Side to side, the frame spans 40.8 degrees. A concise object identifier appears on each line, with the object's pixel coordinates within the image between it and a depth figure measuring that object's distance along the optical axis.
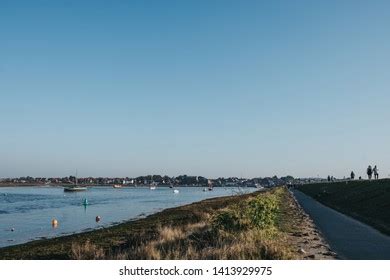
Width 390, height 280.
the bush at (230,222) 17.77
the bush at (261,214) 18.41
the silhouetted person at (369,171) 60.12
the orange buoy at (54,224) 41.25
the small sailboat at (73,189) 180.88
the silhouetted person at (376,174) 61.36
